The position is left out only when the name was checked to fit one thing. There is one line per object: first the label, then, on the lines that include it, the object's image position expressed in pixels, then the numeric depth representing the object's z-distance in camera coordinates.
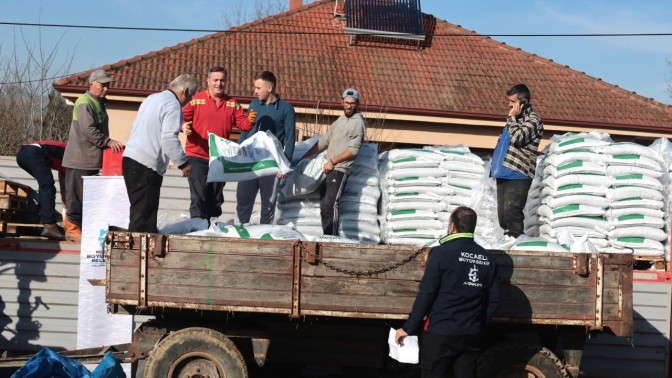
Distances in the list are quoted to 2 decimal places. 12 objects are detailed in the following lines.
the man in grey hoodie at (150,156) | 7.42
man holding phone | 8.30
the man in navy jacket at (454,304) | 6.32
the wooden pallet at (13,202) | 8.78
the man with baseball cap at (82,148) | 8.88
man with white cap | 8.56
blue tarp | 6.63
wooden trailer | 6.89
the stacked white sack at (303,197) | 8.73
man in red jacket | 8.59
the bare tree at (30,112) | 28.28
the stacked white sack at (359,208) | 8.73
